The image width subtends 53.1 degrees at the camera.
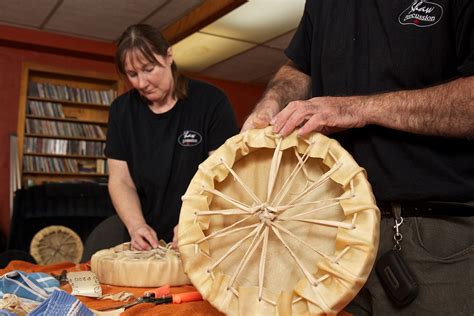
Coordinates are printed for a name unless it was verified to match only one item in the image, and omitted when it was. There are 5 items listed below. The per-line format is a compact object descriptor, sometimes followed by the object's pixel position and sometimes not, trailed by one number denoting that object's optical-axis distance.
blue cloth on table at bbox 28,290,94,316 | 0.78
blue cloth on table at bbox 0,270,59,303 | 0.98
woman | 1.92
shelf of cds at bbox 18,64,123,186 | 5.89
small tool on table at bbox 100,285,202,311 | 0.97
